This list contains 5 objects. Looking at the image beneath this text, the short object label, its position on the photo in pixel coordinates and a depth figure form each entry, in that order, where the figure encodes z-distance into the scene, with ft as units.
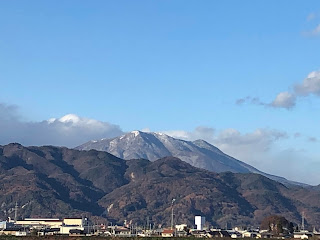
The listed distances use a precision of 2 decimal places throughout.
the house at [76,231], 613.52
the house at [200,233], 637.06
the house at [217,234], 616.80
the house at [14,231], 546.96
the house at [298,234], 598.55
